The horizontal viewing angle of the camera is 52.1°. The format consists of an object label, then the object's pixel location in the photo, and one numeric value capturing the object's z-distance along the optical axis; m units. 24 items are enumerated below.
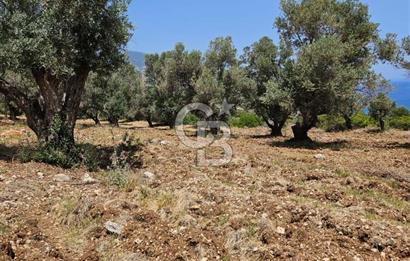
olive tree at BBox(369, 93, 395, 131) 34.22
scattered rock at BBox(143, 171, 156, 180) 11.40
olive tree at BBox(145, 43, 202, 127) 33.59
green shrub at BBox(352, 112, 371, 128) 40.91
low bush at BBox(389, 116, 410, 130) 37.78
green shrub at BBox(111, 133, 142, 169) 12.79
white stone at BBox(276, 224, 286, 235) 7.23
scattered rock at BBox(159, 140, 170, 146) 17.93
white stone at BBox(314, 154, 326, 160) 16.08
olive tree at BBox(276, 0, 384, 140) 20.52
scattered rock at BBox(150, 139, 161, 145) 18.25
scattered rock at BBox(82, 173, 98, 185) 10.80
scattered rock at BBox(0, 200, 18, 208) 8.53
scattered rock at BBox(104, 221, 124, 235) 7.25
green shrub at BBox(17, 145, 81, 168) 12.53
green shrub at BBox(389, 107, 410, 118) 42.09
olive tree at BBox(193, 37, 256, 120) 28.12
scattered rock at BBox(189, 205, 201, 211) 8.35
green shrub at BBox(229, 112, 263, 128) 42.97
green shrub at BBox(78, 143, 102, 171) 12.71
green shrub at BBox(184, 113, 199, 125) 44.20
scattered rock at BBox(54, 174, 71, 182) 10.93
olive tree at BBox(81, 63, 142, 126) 39.91
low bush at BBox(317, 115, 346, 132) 37.81
